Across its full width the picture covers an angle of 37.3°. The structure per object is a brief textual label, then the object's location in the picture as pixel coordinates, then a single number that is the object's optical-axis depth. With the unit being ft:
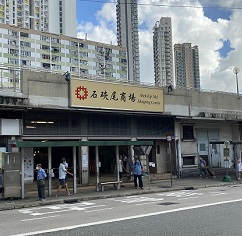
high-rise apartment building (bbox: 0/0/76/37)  461.37
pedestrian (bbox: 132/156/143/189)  67.73
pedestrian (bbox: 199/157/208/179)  86.84
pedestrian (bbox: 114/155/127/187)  67.68
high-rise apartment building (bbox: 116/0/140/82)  480.81
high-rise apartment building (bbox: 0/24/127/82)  376.68
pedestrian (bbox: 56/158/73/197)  58.56
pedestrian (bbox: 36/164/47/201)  53.88
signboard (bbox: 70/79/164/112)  70.42
